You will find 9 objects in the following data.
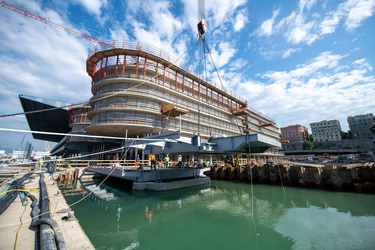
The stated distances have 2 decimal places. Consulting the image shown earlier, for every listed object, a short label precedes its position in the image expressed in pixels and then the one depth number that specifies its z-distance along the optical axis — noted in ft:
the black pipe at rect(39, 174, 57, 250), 12.09
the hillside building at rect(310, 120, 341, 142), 341.86
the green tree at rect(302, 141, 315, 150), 297.92
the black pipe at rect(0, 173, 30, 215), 22.03
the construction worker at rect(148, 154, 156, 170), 51.30
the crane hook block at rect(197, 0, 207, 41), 41.98
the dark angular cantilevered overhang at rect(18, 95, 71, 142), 137.12
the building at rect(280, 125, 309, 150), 344.78
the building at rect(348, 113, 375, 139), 325.73
